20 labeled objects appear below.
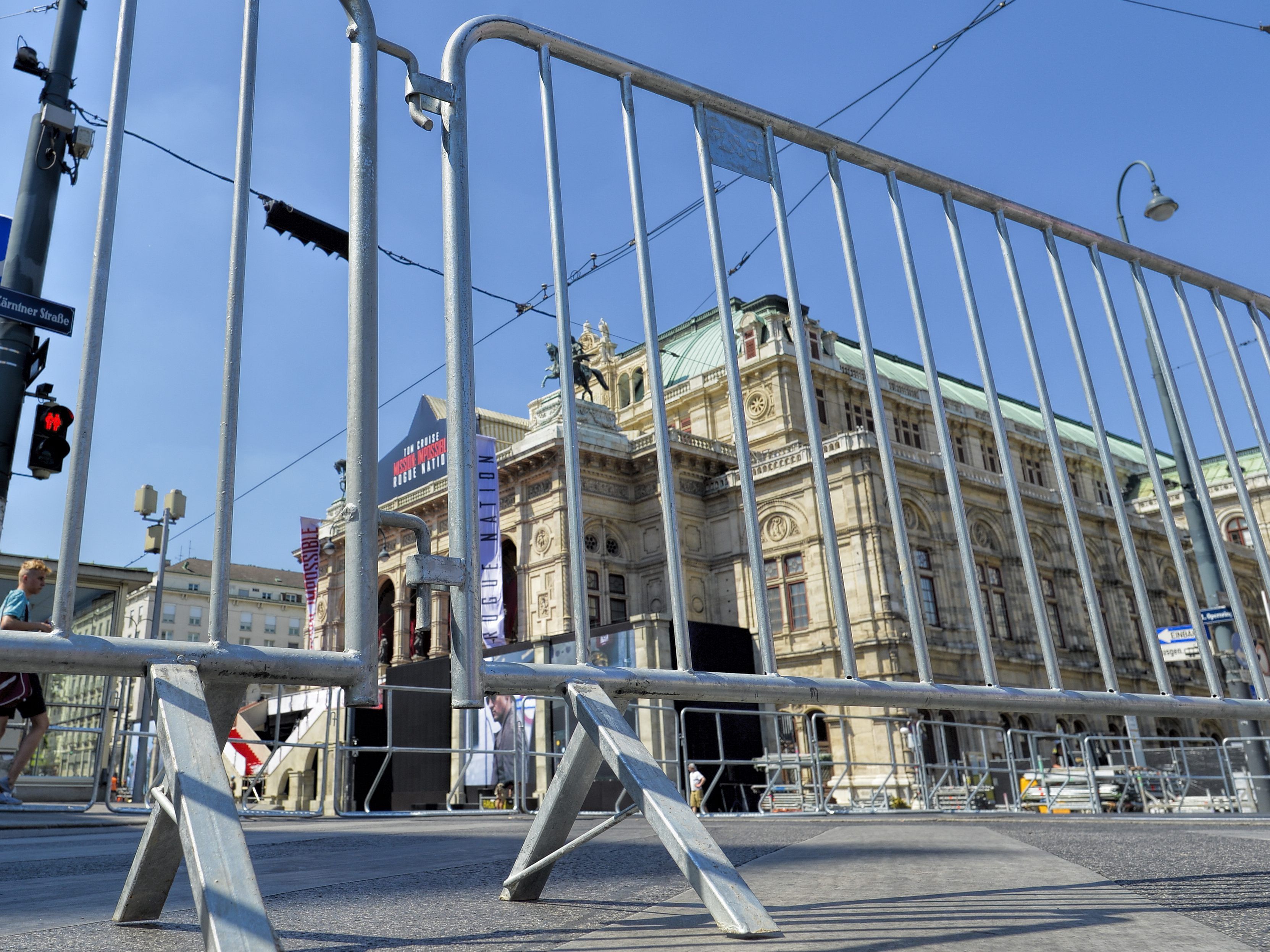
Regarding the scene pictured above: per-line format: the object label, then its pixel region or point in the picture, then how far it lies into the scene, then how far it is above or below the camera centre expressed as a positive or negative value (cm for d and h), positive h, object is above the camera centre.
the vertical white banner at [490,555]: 2000 +547
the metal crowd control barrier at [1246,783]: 1061 -44
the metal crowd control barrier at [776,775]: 1248 +19
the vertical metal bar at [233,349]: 186 +96
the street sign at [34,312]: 625 +341
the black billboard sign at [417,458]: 2892 +1072
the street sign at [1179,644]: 984 +112
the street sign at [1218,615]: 929 +126
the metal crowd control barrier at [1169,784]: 1262 -54
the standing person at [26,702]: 568 +95
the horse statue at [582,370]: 2844 +1346
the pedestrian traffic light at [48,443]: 673 +278
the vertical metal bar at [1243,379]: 439 +163
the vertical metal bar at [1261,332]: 456 +188
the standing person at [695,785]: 1759 +14
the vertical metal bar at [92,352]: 176 +91
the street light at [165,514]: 1609 +539
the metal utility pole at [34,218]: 657 +442
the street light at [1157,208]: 1366 +752
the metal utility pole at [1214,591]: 1037 +176
